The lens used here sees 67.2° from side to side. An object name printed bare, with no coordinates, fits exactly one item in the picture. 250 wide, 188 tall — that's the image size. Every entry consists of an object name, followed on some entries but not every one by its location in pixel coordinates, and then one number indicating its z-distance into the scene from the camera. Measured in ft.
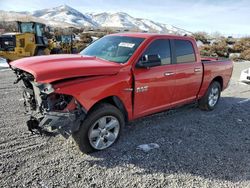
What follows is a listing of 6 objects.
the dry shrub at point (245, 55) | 63.59
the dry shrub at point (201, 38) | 99.43
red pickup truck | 8.70
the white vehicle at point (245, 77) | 26.34
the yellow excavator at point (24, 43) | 32.44
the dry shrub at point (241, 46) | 81.27
